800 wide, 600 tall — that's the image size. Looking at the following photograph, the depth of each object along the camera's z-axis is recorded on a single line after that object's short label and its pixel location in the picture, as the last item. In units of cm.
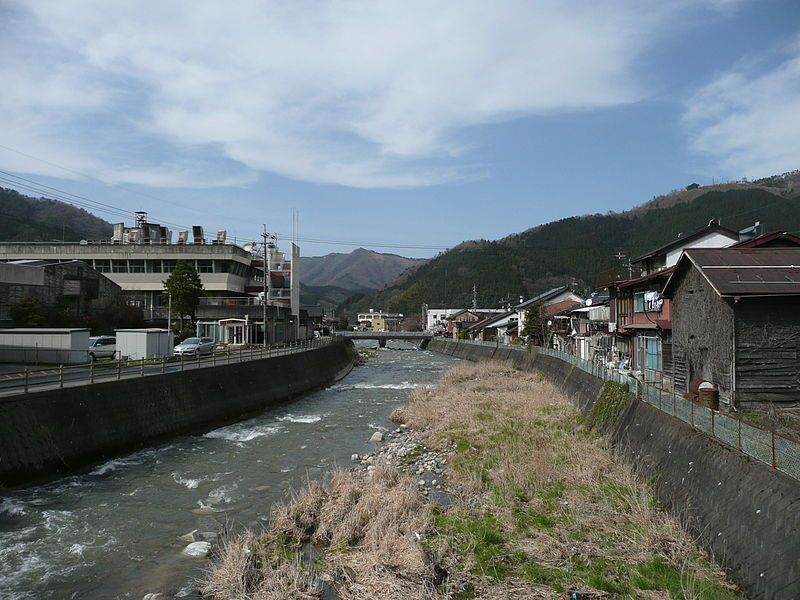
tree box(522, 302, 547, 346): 6384
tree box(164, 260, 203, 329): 5119
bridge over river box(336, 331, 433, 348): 9926
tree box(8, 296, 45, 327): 3878
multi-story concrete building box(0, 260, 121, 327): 3838
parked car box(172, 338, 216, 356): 3988
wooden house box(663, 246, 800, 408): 1606
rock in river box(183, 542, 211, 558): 1127
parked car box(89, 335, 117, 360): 3438
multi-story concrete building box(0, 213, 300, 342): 6919
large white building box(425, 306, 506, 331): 14969
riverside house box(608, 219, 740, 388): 2681
